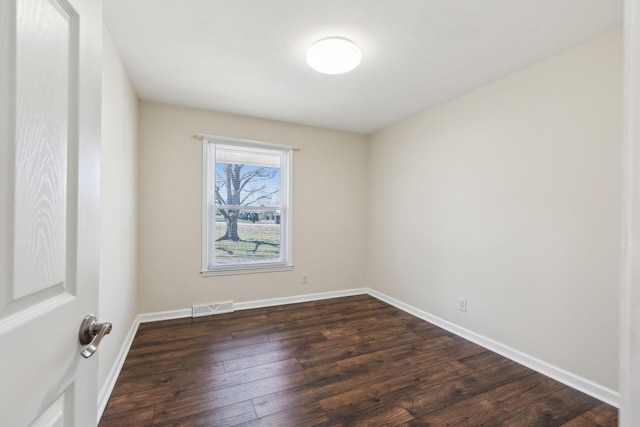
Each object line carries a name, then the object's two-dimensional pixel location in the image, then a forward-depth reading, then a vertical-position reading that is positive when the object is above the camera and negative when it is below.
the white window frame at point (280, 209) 3.31 +0.04
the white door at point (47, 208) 0.49 +0.01
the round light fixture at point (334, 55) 1.97 +1.20
